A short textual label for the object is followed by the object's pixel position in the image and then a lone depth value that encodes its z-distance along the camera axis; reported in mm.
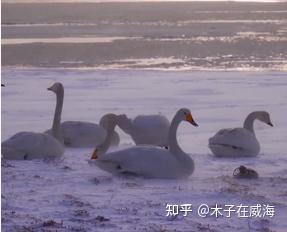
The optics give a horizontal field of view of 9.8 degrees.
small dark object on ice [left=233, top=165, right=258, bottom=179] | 14444
